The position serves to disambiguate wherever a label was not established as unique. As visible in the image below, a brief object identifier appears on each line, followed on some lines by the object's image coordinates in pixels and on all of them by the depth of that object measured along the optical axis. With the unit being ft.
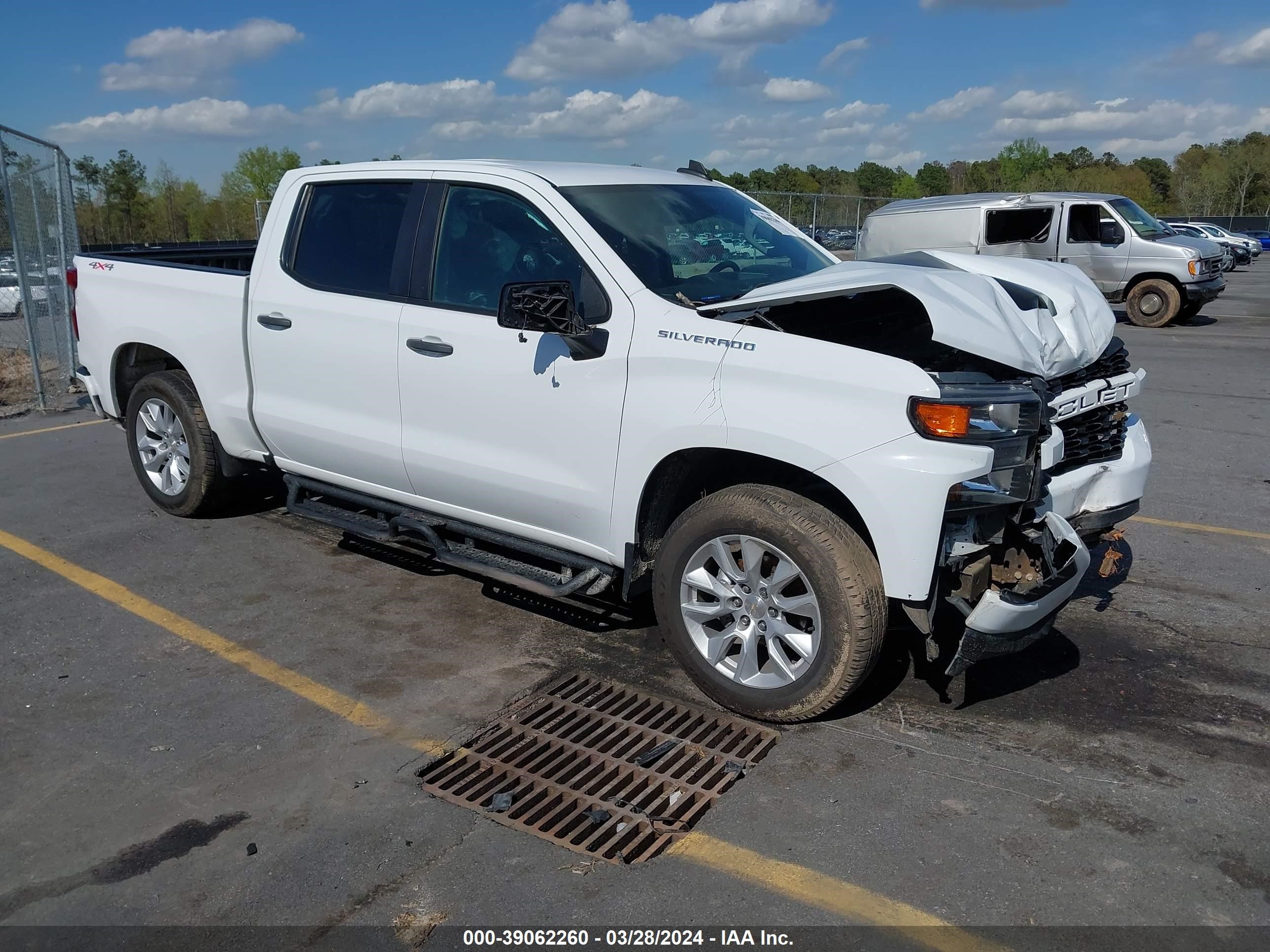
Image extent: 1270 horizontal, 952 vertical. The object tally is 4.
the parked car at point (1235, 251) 105.81
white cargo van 56.08
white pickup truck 11.65
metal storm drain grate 10.91
